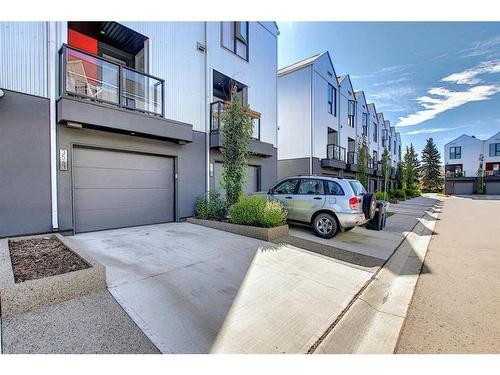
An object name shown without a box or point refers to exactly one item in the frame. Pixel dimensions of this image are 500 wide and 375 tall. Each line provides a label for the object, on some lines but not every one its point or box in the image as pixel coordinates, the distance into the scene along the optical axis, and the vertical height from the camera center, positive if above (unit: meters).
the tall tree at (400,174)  26.67 +0.91
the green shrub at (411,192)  26.29 -1.04
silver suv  6.43 -0.61
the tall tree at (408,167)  27.62 +1.82
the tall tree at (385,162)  19.78 +1.70
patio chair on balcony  5.52 +2.33
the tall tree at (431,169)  46.56 +2.74
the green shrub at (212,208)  7.66 -0.90
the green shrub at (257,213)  6.30 -0.86
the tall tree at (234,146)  7.41 +1.11
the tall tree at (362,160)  17.84 +1.67
